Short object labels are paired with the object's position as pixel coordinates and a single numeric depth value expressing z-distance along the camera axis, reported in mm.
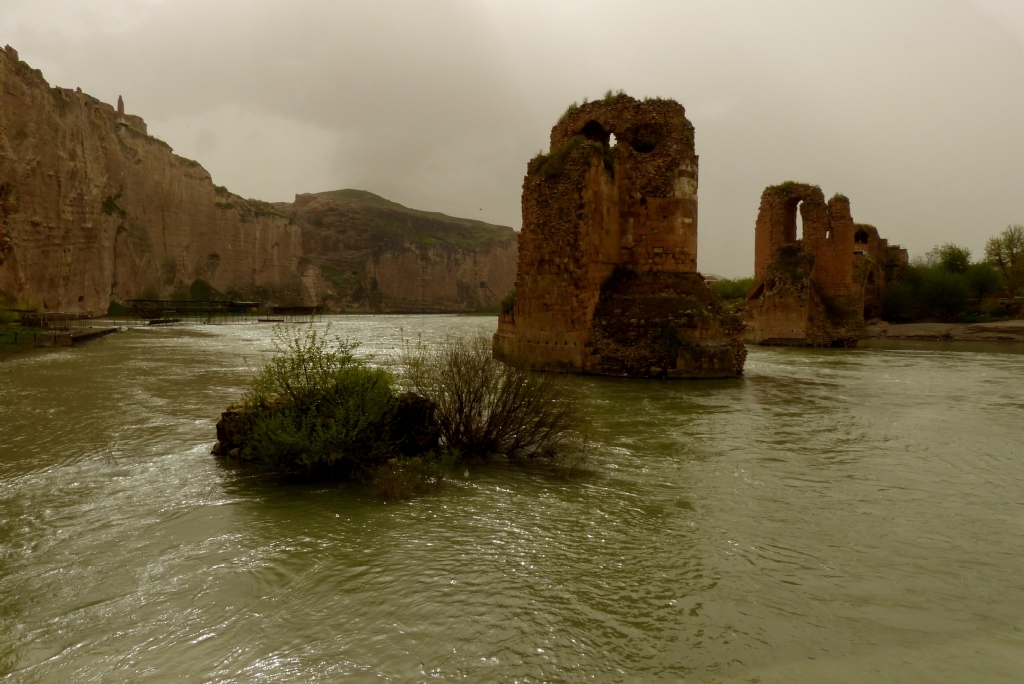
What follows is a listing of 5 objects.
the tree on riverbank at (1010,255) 47312
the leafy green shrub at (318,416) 6543
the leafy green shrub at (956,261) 49106
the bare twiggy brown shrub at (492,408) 7750
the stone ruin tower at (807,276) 29719
